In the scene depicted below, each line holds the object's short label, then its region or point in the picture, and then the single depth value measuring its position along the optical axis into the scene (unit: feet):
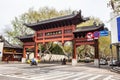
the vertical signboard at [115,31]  73.00
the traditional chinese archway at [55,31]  99.14
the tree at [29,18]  139.54
